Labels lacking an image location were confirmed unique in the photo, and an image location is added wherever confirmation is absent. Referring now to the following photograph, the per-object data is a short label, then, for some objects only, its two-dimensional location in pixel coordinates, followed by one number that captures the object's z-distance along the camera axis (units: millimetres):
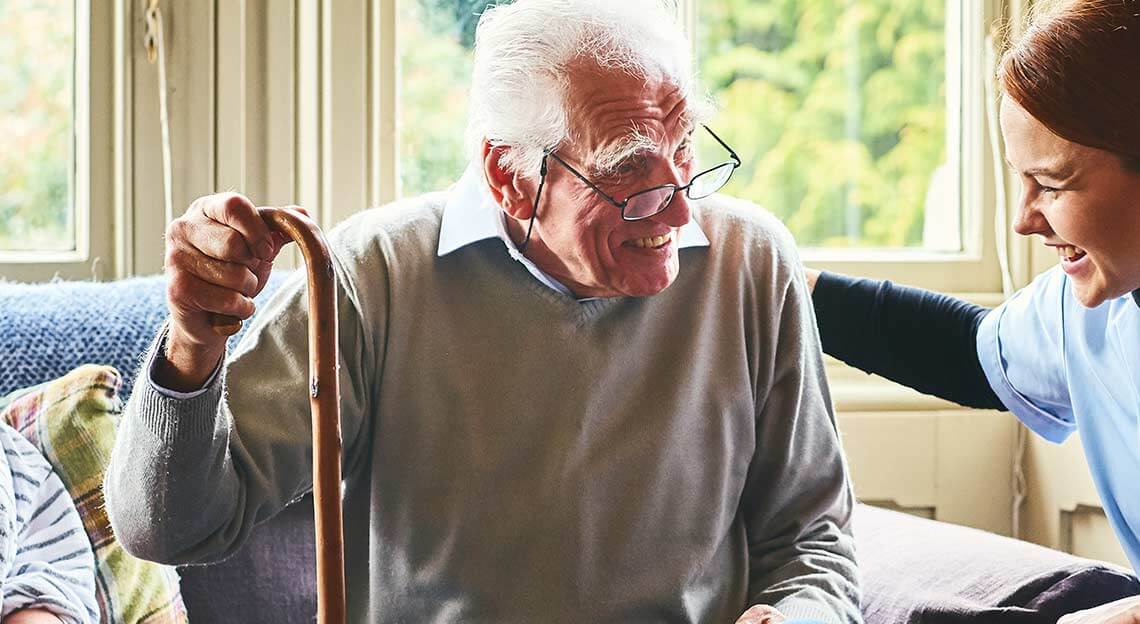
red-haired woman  1270
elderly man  1360
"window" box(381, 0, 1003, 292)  2469
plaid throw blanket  1469
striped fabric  1293
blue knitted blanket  1622
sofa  1504
